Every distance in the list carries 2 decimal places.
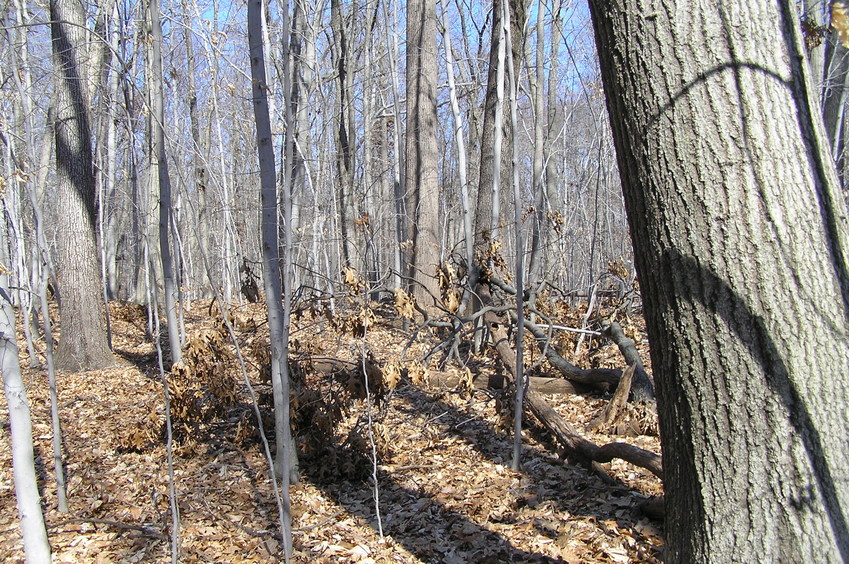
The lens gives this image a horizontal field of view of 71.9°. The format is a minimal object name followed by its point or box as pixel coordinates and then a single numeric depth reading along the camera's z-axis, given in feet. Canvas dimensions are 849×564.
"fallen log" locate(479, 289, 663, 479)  13.94
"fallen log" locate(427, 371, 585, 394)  21.24
